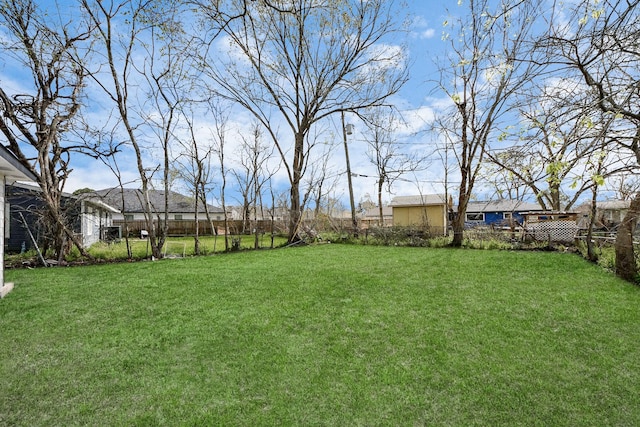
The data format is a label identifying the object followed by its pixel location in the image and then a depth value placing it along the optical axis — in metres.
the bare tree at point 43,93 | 7.73
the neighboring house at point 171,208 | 25.29
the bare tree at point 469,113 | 7.33
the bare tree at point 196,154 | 10.78
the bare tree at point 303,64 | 11.38
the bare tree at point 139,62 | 8.30
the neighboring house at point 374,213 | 31.90
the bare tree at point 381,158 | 19.77
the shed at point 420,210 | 19.09
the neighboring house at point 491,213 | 25.14
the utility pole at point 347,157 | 14.73
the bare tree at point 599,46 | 2.70
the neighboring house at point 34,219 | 9.34
